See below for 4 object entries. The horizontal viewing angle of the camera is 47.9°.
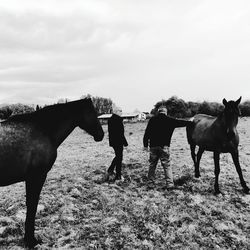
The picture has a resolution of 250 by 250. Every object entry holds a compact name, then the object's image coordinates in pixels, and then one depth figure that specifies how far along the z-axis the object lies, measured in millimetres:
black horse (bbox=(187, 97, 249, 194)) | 7621
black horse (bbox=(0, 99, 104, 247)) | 4609
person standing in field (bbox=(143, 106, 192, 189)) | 8297
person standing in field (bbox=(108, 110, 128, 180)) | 8836
